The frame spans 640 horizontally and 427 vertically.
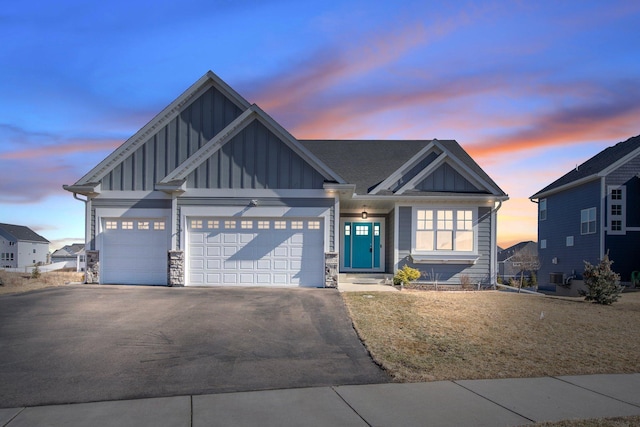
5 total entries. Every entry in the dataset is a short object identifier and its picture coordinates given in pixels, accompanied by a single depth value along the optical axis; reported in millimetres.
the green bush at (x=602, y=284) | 16625
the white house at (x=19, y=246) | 68125
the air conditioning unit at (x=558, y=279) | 24795
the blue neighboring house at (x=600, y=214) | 25781
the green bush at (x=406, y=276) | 19625
